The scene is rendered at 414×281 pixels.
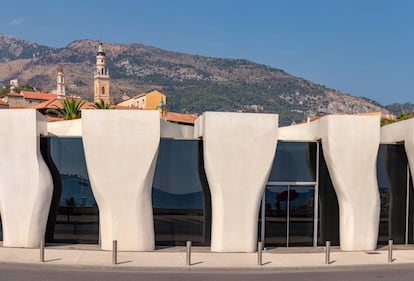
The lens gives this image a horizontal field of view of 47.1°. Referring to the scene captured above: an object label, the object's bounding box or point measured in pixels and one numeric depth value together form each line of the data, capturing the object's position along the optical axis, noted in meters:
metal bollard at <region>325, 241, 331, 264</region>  15.43
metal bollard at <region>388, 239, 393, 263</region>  15.91
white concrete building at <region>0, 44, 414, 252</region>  16.88
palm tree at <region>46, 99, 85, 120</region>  40.87
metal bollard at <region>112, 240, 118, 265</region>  14.56
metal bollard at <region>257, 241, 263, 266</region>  14.93
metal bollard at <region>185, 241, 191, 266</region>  14.76
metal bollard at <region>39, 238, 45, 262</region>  14.70
